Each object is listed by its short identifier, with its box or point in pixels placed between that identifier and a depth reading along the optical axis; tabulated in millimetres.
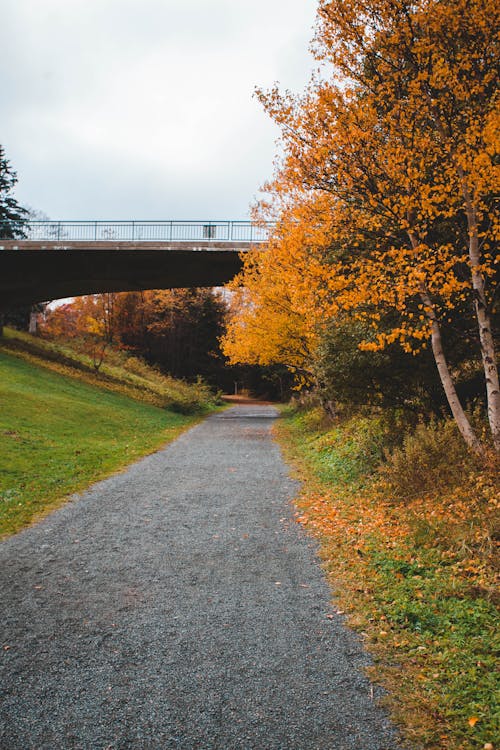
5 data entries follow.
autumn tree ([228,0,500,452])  7465
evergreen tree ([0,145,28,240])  44938
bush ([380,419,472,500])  7605
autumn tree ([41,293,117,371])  33562
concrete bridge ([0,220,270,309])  27406
